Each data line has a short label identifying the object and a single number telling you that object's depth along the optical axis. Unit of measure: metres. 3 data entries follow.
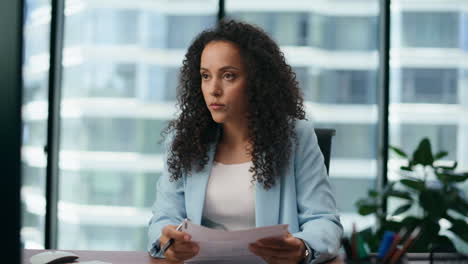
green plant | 2.56
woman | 3.04
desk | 2.80
